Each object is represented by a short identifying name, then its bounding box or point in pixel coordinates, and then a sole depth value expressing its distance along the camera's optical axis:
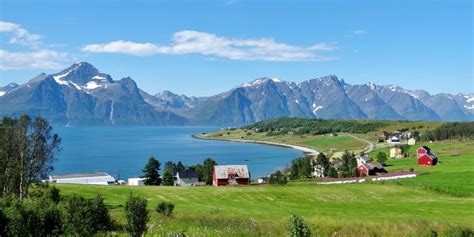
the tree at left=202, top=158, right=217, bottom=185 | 96.76
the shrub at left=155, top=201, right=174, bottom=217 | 34.16
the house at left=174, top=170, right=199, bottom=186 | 104.06
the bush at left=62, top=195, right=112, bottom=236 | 23.23
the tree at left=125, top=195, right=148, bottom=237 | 22.23
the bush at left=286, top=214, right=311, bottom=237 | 20.98
